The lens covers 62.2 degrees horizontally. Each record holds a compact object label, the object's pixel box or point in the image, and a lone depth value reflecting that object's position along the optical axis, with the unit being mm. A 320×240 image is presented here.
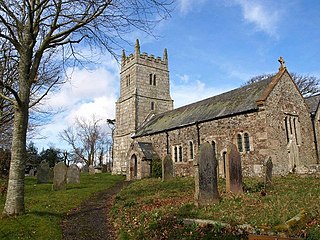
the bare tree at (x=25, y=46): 7988
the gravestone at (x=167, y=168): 17062
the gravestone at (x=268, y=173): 11258
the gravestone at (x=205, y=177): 8305
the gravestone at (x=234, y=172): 10030
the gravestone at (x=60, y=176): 13789
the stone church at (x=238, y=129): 16906
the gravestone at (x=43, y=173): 17281
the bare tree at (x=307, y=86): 34281
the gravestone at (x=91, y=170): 31886
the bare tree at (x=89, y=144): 50500
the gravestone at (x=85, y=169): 37788
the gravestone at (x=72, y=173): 17297
